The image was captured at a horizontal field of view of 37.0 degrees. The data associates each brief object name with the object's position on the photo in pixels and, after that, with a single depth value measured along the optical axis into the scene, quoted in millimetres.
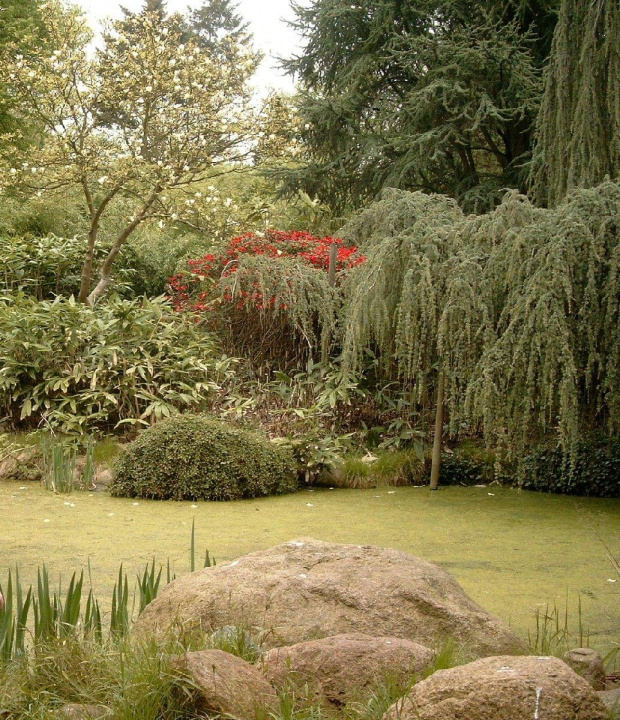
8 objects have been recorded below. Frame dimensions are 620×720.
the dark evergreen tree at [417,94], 11781
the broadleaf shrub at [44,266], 10664
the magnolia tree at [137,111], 9812
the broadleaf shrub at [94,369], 8336
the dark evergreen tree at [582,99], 8023
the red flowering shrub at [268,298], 8930
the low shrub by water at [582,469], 7477
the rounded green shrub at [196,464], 7160
